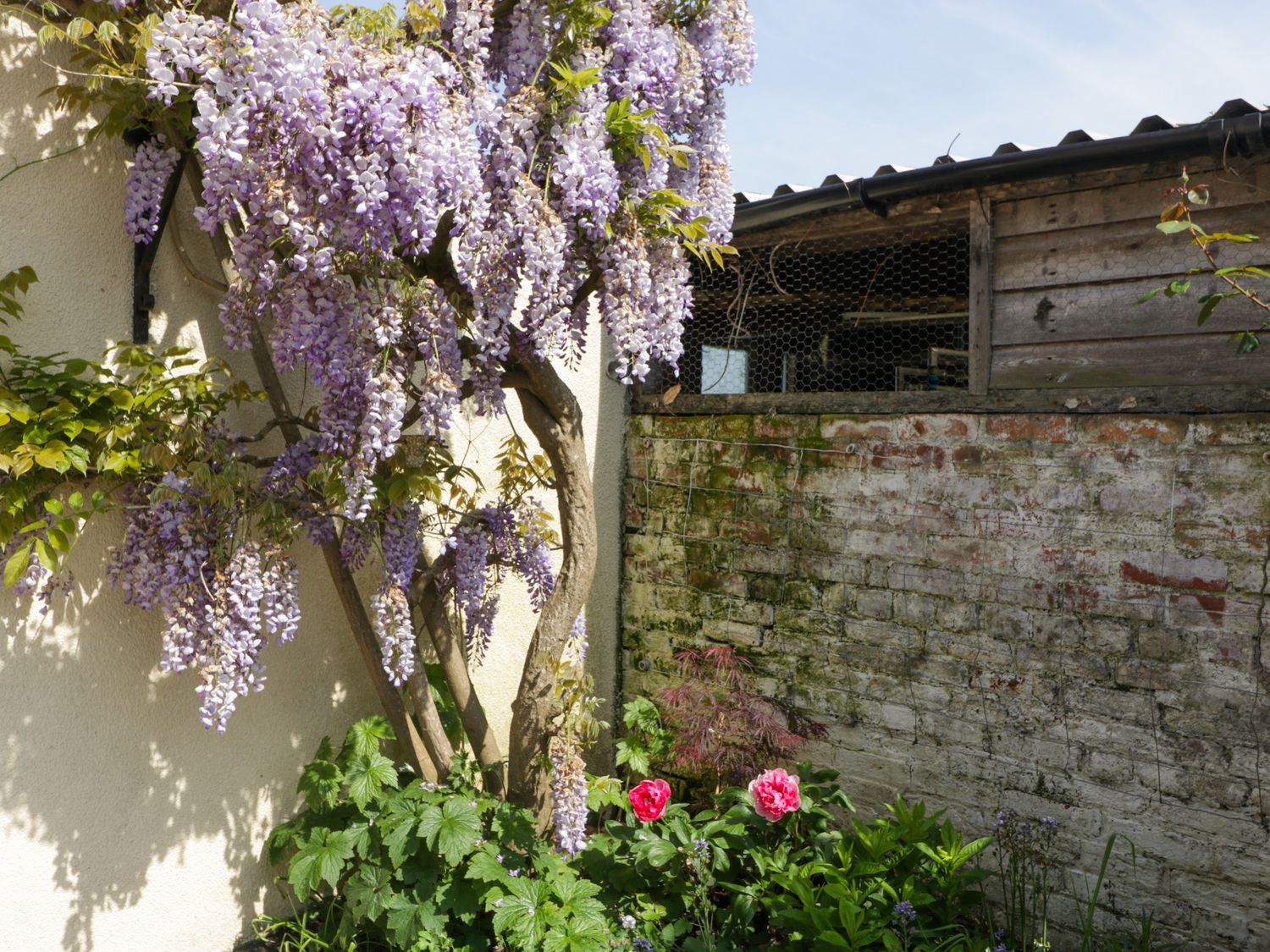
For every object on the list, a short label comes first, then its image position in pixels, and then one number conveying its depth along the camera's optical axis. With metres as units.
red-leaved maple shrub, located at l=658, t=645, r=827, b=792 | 3.15
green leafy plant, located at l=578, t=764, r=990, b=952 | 2.51
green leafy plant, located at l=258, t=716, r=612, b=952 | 2.45
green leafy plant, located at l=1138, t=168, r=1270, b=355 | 2.22
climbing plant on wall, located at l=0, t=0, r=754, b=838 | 2.03
